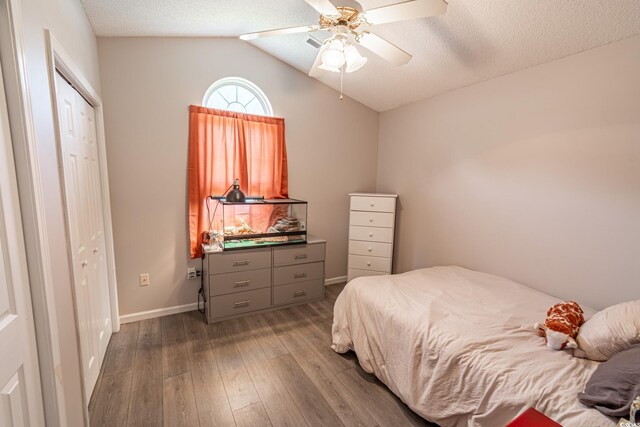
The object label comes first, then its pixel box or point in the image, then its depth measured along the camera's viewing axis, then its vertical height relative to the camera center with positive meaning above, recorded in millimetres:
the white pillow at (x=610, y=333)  1231 -640
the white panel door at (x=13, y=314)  868 -452
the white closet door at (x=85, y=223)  1482 -286
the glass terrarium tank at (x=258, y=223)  2754 -436
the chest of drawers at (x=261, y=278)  2609 -959
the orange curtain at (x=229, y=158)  2730 +235
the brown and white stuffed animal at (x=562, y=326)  1384 -693
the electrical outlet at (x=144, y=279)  2646 -941
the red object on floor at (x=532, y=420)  933 -773
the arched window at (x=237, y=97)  2887 +878
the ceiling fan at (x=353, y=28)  1366 +841
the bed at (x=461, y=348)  1202 -816
